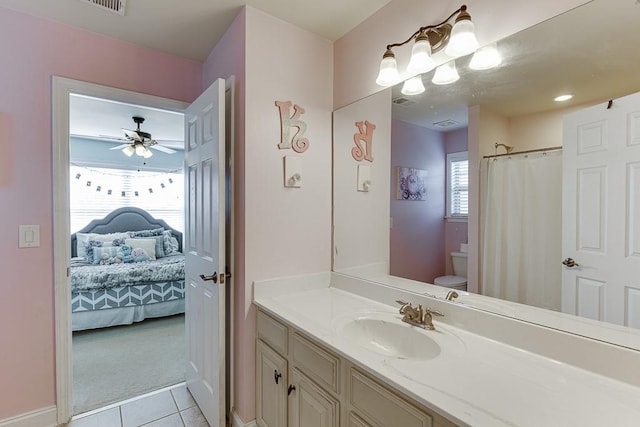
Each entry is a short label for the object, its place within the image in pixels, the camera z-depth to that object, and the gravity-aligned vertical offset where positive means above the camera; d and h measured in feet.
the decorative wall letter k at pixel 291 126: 5.98 +1.63
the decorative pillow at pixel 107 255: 13.50 -2.04
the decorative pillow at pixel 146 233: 15.81 -1.23
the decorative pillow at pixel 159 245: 15.25 -1.82
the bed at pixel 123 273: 11.00 -2.43
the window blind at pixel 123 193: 15.48 +0.88
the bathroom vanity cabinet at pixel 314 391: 3.11 -2.26
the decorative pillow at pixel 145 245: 14.60 -1.73
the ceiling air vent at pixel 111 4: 5.36 +3.60
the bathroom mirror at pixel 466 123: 3.38 +1.27
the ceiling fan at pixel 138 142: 12.61 +2.84
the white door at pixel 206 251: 5.65 -0.85
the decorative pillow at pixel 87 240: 14.35 -1.44
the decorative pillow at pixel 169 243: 15.99 -1.81
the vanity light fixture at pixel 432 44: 4.07 +2.39
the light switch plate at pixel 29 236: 5.93 -0.52
